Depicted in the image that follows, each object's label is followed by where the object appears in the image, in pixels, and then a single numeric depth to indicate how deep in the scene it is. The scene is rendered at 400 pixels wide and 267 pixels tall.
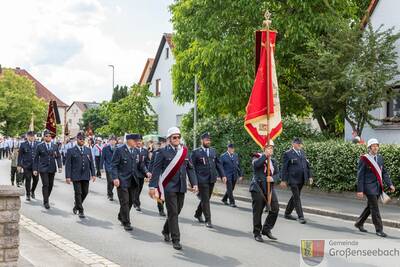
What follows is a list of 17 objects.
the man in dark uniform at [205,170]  12.73
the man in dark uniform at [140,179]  14.40
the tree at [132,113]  40.75
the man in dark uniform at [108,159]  17.66
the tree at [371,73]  20.41
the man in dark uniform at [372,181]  11.44
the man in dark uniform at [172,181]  9.80
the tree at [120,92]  65.75
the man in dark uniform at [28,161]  17.27
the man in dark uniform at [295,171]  13.50
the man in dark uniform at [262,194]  10.53
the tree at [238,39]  23.25
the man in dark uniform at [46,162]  15.62
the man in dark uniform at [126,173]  11.86
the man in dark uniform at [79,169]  13.75
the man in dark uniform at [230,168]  16.77
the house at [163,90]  46.94
